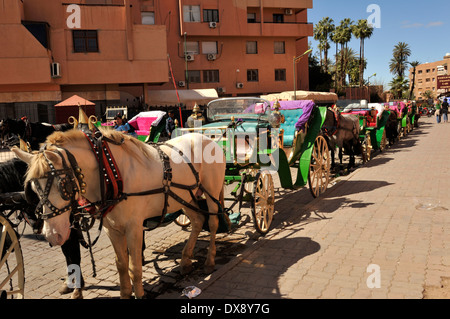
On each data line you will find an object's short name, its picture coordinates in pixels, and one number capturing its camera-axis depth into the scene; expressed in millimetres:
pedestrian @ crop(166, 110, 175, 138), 12541
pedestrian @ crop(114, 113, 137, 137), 9167
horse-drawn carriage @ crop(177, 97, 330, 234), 6547
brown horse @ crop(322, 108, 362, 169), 11469
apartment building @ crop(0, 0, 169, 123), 25156
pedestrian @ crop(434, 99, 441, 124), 32762
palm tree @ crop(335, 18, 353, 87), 58962
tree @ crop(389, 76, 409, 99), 70450
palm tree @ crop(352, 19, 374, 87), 59441
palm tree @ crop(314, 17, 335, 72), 61188
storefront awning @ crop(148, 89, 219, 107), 31202
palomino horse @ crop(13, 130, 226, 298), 3381
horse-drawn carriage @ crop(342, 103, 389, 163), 14492
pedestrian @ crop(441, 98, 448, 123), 32750
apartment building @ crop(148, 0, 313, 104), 35875
